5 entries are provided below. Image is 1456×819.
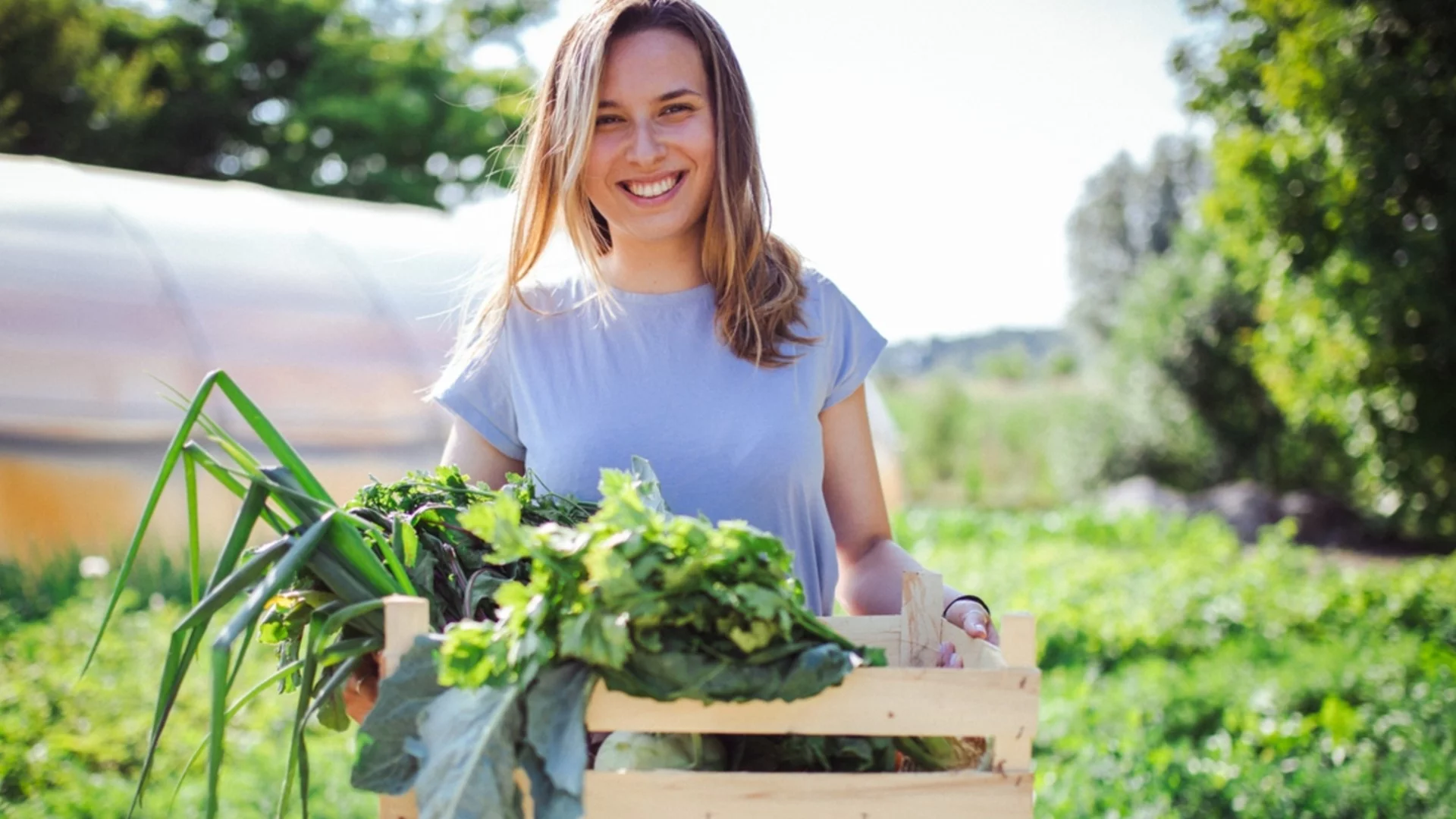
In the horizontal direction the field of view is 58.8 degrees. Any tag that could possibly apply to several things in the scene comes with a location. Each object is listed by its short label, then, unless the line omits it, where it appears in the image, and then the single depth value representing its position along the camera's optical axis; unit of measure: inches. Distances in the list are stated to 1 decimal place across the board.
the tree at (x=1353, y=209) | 240.7
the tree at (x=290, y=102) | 708.7
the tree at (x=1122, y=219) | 1491.1
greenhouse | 303.9
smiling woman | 78.1
